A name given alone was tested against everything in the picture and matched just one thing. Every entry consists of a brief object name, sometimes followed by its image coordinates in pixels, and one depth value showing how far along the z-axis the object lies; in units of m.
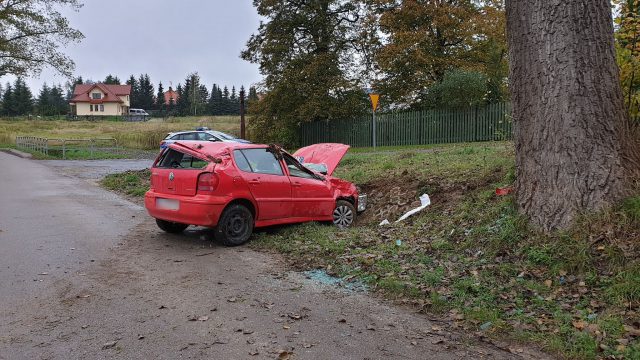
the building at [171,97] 126.62
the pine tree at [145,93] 131.38
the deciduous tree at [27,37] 37.84
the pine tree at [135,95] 130.88
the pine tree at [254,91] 34.41
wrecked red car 7.07
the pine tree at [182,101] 114.88
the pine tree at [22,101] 106.44
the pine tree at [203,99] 112.48
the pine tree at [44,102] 107.50
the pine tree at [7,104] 105.31
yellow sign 21.30
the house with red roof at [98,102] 110.25
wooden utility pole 28.46
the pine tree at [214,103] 113.99
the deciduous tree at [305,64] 30.34
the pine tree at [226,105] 111.25
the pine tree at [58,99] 123.41
